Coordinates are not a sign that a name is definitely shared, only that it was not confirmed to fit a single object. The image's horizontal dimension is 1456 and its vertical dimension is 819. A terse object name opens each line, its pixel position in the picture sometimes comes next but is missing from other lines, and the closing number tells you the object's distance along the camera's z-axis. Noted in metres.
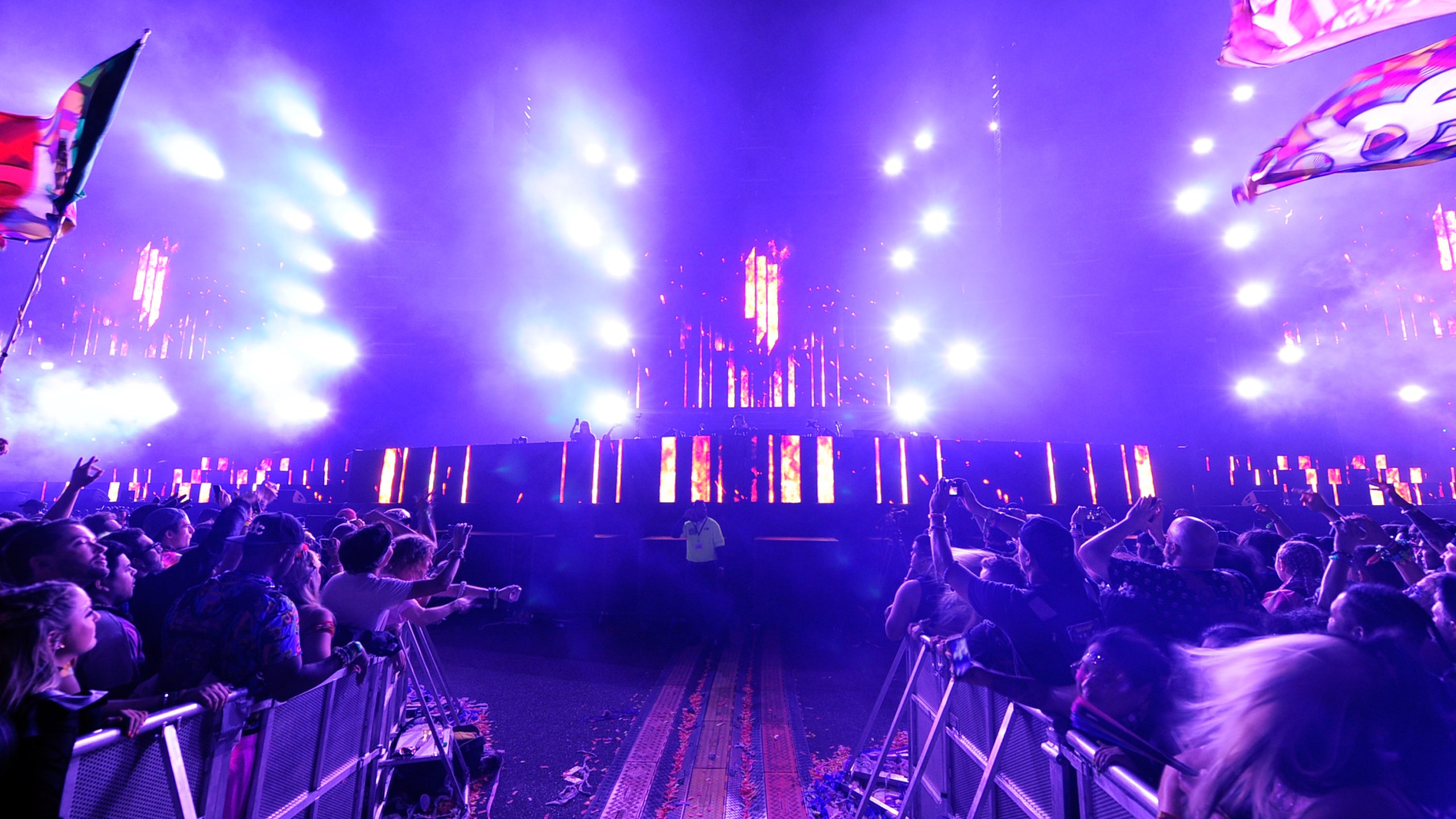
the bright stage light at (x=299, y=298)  21.70
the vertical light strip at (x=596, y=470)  13.36
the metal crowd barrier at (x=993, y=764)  2.20
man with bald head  3.23
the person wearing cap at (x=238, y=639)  2.72
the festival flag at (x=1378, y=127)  4.12
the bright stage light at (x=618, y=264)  20.92
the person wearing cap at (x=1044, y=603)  2.98
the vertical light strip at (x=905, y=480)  12.80
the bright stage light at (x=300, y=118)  18.11
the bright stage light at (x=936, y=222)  19.20
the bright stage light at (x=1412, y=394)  16.31
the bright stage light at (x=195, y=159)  18.11
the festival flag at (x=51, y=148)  5.39
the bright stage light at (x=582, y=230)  20.52
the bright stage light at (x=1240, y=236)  16.84
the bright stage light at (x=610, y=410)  20.94
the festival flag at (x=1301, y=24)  4.24
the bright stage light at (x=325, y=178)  19.33
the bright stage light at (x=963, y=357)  19.45
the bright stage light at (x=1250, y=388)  17.20
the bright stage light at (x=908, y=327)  19.84
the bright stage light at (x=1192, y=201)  16.71
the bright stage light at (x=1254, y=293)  17.14
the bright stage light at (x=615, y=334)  21.05
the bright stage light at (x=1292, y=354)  17.12
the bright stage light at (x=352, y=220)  20.53
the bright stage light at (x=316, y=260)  21.22
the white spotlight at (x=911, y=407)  19.53
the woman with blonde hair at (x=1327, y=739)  1.28
